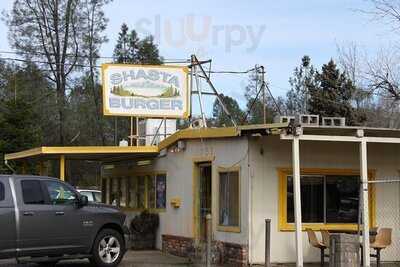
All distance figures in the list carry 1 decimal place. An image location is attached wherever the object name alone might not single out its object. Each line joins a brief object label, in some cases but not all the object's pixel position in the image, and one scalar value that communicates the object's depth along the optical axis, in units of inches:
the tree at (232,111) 1870.4
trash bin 454.9
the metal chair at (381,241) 598.1
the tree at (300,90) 2087.8
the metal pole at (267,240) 547.5
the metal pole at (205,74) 839.1
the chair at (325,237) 594.1
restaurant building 601.9
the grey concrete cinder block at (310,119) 575.8
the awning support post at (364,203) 551.2
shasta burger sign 862.5
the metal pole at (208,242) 548.1
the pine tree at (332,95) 1576.8
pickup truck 530.6
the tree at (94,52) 1959.9
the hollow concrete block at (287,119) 549.6
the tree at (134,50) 2096.5
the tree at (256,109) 2021.4
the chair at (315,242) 594.9
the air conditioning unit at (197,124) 765.2
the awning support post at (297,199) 538.0
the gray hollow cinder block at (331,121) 597.9
